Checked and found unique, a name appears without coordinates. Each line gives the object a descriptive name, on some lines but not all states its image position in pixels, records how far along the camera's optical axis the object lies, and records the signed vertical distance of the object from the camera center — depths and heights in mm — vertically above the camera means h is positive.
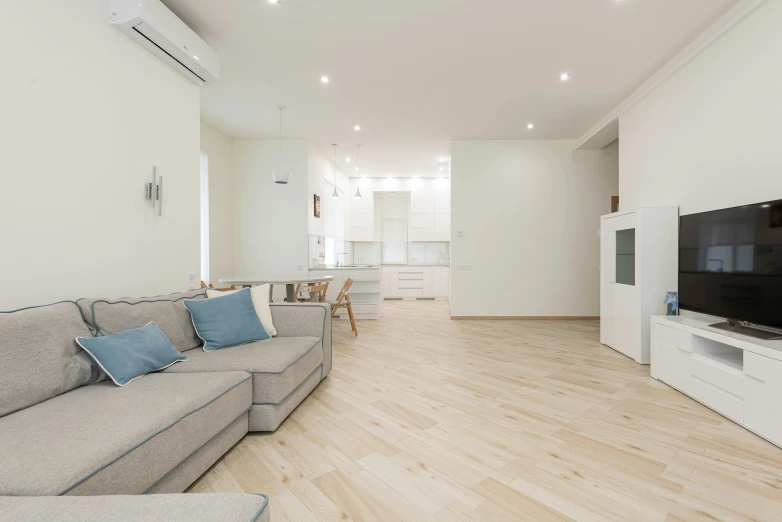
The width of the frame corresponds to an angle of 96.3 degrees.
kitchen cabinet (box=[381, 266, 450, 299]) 8922 -576
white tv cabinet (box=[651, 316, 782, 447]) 2027 -757
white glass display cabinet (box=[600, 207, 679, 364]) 3469 -99
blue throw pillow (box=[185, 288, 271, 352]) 2451 -450
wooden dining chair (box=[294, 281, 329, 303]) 4947 -478
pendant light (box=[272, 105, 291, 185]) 4918 +1183
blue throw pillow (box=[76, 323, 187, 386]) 1735 -498
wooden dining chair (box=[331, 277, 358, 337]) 4846 -574
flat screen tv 2262 -22
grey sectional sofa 1136 -629
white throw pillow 2758 -362
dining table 4043 -264
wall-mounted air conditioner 2377 +1677
